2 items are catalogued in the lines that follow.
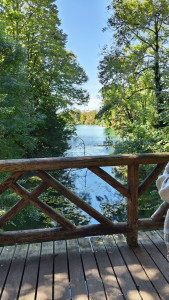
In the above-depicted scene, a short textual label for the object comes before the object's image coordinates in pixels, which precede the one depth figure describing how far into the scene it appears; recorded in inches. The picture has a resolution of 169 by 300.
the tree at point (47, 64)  426.6
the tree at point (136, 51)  334.0
